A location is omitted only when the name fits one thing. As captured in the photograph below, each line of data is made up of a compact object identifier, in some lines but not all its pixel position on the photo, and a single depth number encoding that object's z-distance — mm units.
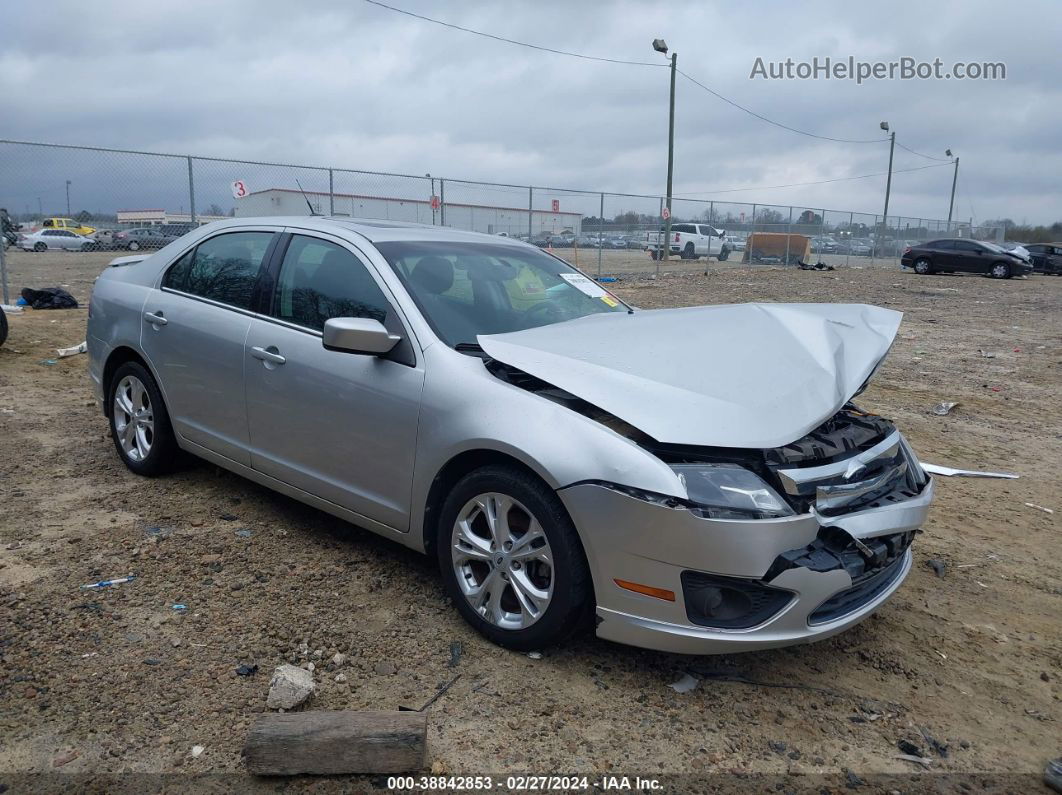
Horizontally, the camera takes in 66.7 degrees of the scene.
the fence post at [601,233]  20922
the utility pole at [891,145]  40000
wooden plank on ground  2422
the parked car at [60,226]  24695
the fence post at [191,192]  12906
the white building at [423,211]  13875
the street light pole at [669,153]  25625
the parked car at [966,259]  28438
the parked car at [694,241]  33125
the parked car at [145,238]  15430
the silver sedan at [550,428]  2699
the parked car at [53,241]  26406
